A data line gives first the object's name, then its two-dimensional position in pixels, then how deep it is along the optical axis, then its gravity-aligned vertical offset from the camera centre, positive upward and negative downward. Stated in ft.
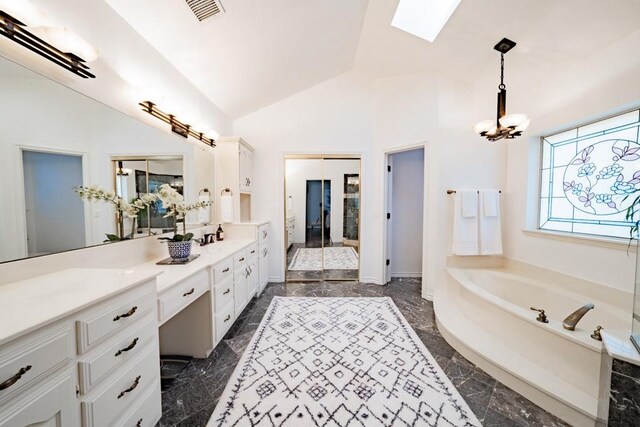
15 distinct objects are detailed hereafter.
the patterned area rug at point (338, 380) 4.37 -4.16
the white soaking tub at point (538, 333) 4.35 -3.34
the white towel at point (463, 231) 9.16 -1.09
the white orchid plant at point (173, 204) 6.02 +0.05
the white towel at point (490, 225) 9.04 -0.83
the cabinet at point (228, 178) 9.55 +1.22
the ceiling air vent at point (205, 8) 5.26 +4.90
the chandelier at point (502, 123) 6.14 +2.42
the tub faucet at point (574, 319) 4.82 -2.54
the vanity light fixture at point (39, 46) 3.25 +2.61
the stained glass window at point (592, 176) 6.07 +0.89
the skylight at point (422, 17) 7.20 +6.39
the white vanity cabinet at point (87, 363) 2.25 -1.99
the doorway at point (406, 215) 12.31 -0.56
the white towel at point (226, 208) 9.52 -0.12
